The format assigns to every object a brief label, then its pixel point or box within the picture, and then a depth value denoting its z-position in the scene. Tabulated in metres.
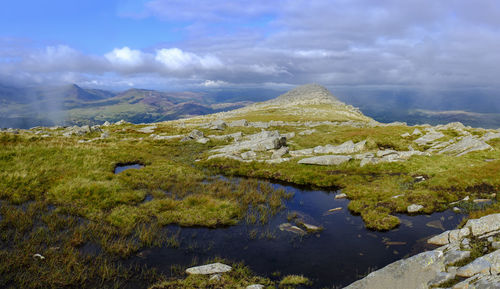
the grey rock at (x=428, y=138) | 49.08
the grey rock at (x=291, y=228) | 17.38
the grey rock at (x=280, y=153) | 38.88
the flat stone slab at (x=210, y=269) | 12.38
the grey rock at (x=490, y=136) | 43.55
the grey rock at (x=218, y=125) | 76.07
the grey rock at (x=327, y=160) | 34.56
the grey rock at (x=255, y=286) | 11.35
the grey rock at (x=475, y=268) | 9.68
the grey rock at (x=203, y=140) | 53.94
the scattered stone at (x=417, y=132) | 57.61
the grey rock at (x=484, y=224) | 13.05
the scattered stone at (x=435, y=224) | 17.67
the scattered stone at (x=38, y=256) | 12.46
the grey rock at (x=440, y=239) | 14.86
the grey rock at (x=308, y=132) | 65.74
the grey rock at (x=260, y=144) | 42.56
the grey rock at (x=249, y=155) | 38.53
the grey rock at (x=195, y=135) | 58.58
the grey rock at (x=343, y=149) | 39.62
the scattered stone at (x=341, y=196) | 24.66
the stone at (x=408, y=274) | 11.03
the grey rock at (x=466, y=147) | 35.88
